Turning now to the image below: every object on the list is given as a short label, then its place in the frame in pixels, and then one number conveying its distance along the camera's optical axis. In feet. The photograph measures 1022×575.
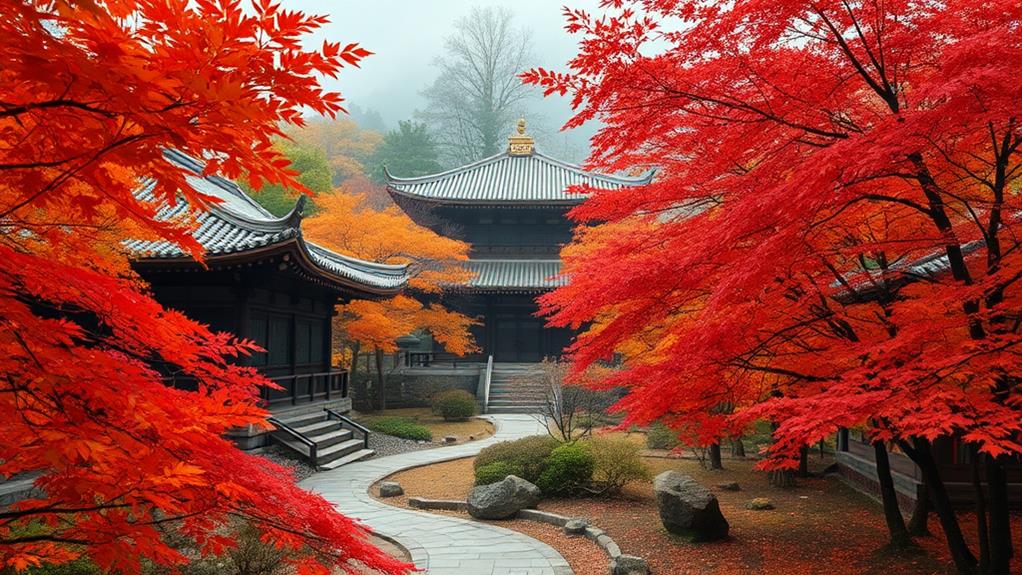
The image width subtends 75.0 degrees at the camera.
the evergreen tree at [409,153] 145.89
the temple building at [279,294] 39.52
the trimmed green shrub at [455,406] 70.44
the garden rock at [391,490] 38.34
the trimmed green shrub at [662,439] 54.54
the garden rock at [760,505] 32.65
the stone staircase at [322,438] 45.24
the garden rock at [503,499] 32.65
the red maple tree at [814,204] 12.55
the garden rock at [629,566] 23.72
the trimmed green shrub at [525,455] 37.58
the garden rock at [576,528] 29.58
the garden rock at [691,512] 26.68
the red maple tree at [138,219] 6.67
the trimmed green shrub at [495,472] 37.55
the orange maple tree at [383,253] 65.98
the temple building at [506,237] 91.76
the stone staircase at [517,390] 76.84
